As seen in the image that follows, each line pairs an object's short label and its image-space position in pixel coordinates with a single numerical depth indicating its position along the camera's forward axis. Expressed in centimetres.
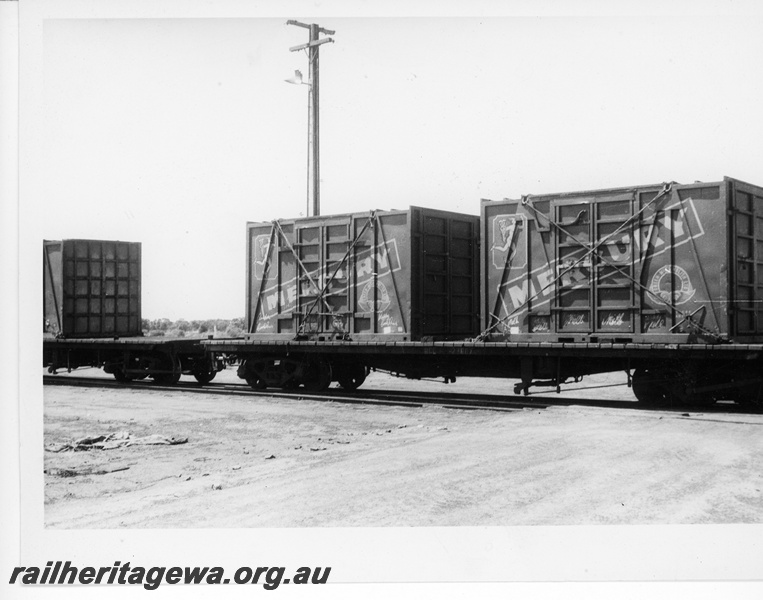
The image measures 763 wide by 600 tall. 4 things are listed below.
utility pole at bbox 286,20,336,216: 1892
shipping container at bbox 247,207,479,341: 1527
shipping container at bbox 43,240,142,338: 2000
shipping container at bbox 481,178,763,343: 1202
